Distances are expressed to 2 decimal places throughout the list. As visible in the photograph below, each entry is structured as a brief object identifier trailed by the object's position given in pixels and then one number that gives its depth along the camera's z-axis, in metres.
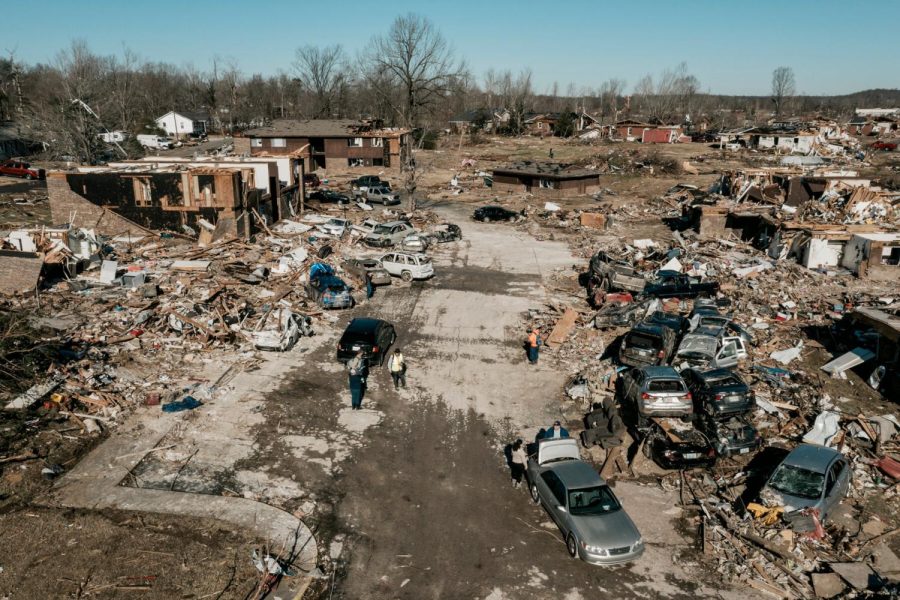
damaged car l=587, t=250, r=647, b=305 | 26.88
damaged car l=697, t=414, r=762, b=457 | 14.90
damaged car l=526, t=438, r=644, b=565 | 11.44
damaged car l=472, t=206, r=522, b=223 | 45.97
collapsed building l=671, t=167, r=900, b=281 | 29.61
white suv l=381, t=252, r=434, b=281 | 30.17
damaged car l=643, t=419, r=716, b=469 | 14.49
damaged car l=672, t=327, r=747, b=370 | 19.52
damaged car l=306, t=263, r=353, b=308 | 25.61
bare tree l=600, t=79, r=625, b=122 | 164.68
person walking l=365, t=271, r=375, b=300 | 27.69
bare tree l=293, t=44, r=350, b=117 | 122.12
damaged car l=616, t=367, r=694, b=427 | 16.09
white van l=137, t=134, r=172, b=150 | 89.12
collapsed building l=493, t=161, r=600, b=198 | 54.88
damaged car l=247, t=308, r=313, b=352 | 21.17
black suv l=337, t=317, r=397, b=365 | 20.19
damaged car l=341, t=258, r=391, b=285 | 28.89
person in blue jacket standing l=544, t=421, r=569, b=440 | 14.95
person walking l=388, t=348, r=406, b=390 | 18.78
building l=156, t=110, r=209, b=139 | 104.94
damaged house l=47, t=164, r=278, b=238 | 34.47
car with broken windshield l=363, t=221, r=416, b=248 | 36.53
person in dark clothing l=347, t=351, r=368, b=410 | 17.36
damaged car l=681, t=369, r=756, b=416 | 16.11
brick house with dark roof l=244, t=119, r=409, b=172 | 69.12
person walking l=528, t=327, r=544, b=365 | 21.03
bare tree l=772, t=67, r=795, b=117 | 165.00
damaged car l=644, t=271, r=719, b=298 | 26.16
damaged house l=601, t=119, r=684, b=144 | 93.94
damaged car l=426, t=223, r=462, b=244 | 39.03
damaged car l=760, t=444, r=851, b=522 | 12.59
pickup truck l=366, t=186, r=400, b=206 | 51.75
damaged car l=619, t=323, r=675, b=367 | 19.16
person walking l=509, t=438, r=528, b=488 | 14.36
